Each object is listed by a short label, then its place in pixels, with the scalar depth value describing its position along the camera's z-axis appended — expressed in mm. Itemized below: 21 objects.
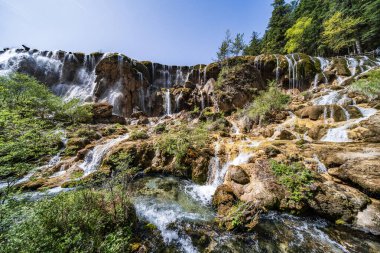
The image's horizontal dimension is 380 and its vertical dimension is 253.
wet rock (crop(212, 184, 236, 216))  6604
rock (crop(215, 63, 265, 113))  21016
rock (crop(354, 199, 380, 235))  5105
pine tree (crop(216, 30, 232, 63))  27516
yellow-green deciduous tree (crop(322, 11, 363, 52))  25125
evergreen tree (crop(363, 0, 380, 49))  23625
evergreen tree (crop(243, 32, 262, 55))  37719
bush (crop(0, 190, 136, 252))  3182
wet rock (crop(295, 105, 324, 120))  12750
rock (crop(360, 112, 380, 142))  7848
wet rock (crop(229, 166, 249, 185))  7707
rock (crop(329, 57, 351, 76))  21545
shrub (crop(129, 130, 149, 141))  14127
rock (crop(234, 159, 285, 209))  6488
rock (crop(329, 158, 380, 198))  5805
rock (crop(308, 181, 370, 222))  5598
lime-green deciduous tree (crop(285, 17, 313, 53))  29731
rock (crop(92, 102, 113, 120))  22273
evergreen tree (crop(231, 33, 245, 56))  27797
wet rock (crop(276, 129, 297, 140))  11438
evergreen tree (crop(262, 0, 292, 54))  35469
